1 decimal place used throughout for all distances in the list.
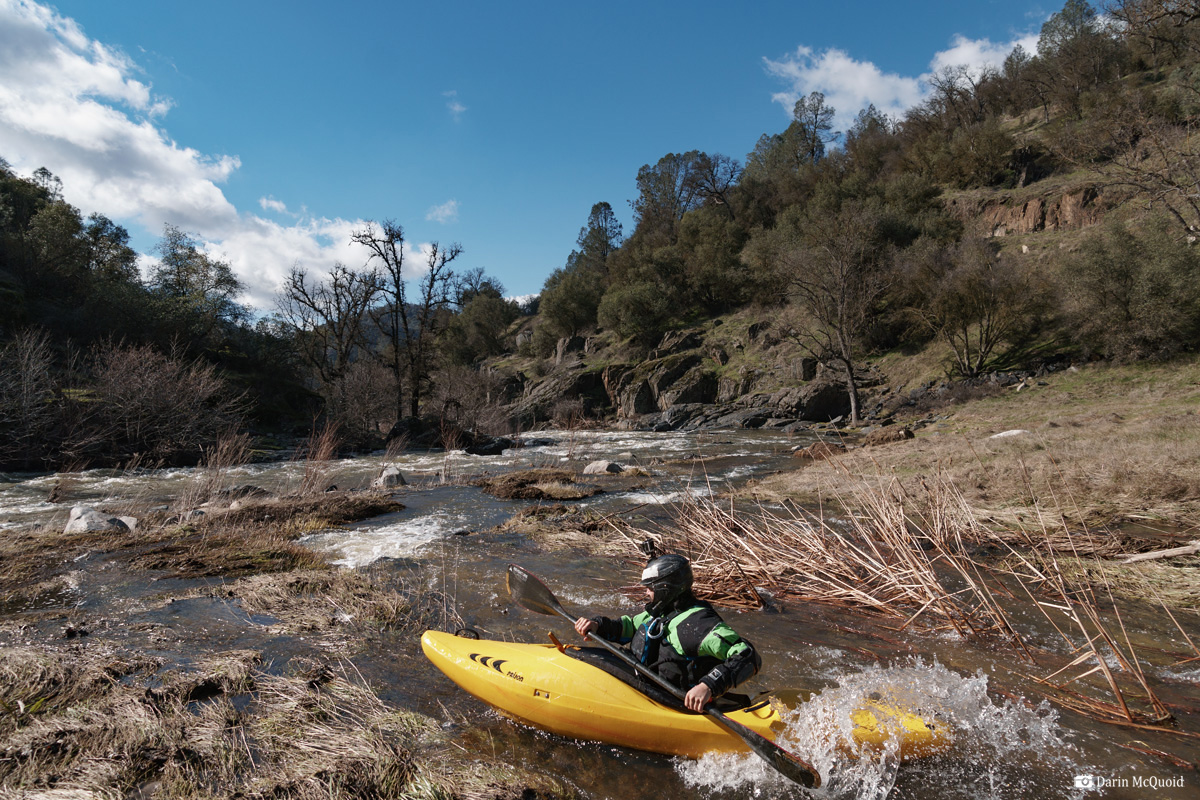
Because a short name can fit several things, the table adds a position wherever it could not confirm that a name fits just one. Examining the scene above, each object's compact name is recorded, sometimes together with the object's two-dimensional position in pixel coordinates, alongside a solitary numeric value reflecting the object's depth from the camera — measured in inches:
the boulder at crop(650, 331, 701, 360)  1486.2
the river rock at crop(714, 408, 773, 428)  957.8
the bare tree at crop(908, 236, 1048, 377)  792.9
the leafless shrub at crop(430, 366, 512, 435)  938.1
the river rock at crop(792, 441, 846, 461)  503.3
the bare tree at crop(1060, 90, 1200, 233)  461.1
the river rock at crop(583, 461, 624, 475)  521.1
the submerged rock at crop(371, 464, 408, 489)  460.0
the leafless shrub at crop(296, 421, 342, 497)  399.5
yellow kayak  110.7
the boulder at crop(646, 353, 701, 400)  1316.4
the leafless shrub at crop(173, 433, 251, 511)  351.9
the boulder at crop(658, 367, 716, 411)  1252.5
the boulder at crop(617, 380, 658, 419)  1310.3
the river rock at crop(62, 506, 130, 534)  289.8
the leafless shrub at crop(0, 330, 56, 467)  473.1
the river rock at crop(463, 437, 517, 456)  752.3
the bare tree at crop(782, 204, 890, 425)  837.2
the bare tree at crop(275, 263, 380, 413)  1065.5
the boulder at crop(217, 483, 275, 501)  374.4
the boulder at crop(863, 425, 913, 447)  537.0
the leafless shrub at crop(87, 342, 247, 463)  546.0
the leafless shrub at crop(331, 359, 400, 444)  860.6
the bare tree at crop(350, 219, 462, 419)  927.0
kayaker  113.8
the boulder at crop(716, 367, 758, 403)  1199.6
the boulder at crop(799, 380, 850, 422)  943.9
